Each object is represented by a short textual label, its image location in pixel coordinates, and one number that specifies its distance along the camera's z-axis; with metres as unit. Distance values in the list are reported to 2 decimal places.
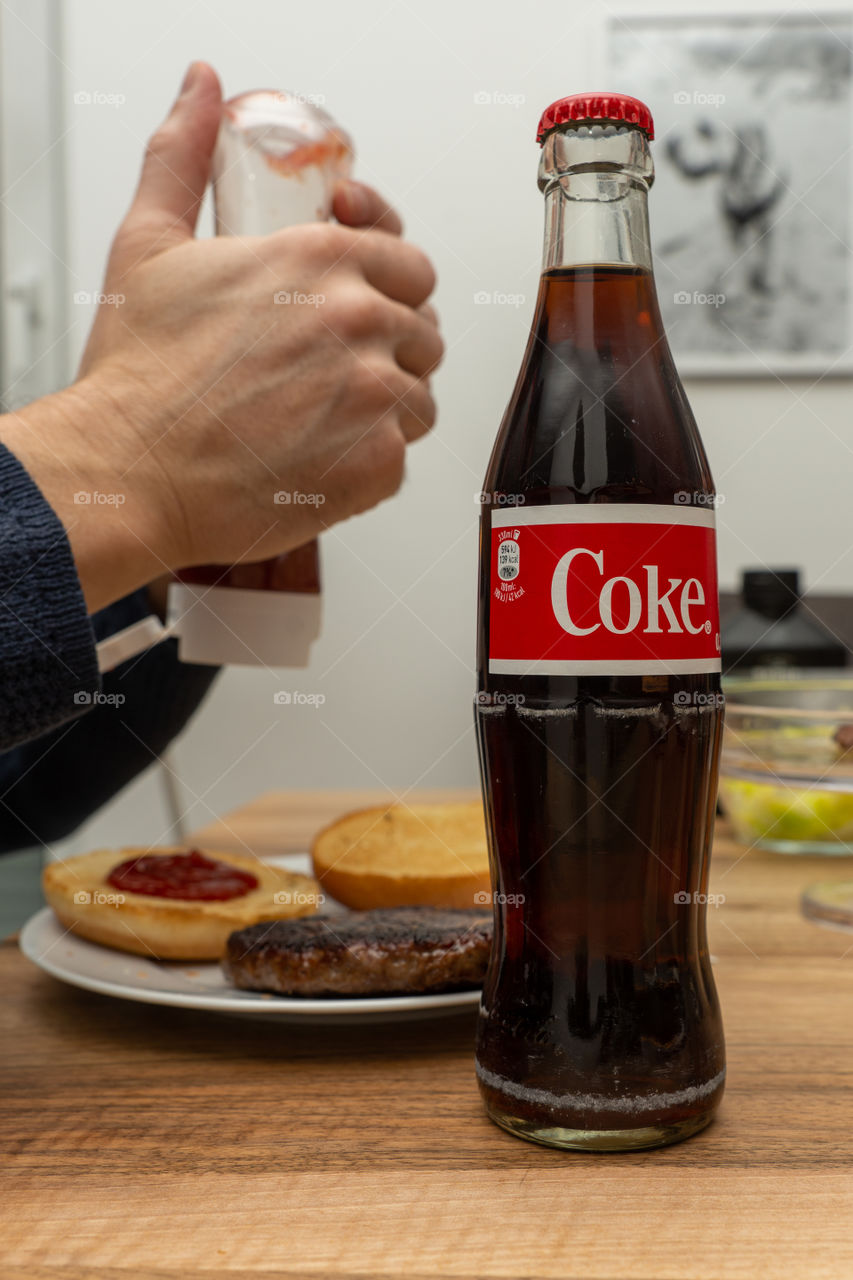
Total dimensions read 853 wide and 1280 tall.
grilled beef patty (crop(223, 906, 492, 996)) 0.51
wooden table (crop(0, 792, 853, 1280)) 0.34
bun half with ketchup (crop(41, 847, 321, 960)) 0.61
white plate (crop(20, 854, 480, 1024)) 0.49
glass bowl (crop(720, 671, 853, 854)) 0.88
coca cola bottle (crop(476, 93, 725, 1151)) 0.42
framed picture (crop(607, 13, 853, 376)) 2.27
